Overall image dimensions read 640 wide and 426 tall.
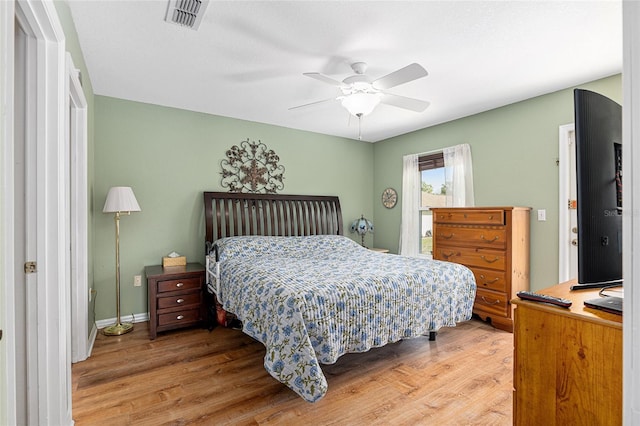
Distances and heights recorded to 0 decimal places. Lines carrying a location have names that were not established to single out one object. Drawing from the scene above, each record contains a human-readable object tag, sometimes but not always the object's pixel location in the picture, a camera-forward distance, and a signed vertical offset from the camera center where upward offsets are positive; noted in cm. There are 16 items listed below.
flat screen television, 98 +8
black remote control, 111 -32
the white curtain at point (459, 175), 421 +46
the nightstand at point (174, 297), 321 -86
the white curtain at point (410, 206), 493 +7
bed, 202 -60
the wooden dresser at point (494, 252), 339 -46
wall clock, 529 +21
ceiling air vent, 196 +125
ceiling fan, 246 +97
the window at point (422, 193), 446 +25
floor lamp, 320 +6
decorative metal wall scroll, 425 +57
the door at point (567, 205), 331 +4
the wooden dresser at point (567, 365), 98 -51
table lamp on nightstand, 522 -24
